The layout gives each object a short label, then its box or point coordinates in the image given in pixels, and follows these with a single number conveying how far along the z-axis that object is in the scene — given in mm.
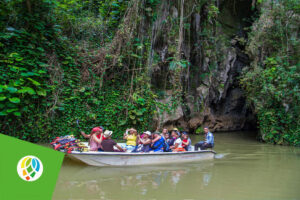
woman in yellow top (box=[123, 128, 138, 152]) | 9000
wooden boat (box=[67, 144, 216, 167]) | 7316
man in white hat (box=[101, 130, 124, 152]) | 7828
